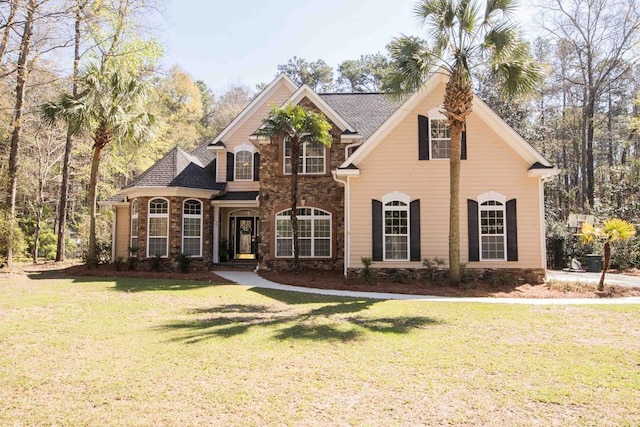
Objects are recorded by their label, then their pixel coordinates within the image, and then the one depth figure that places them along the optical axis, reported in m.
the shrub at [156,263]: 17.69
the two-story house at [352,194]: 14.70
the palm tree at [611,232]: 12.51
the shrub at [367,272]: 14.23
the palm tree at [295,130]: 15.14
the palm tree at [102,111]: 17.08
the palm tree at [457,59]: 12.54
